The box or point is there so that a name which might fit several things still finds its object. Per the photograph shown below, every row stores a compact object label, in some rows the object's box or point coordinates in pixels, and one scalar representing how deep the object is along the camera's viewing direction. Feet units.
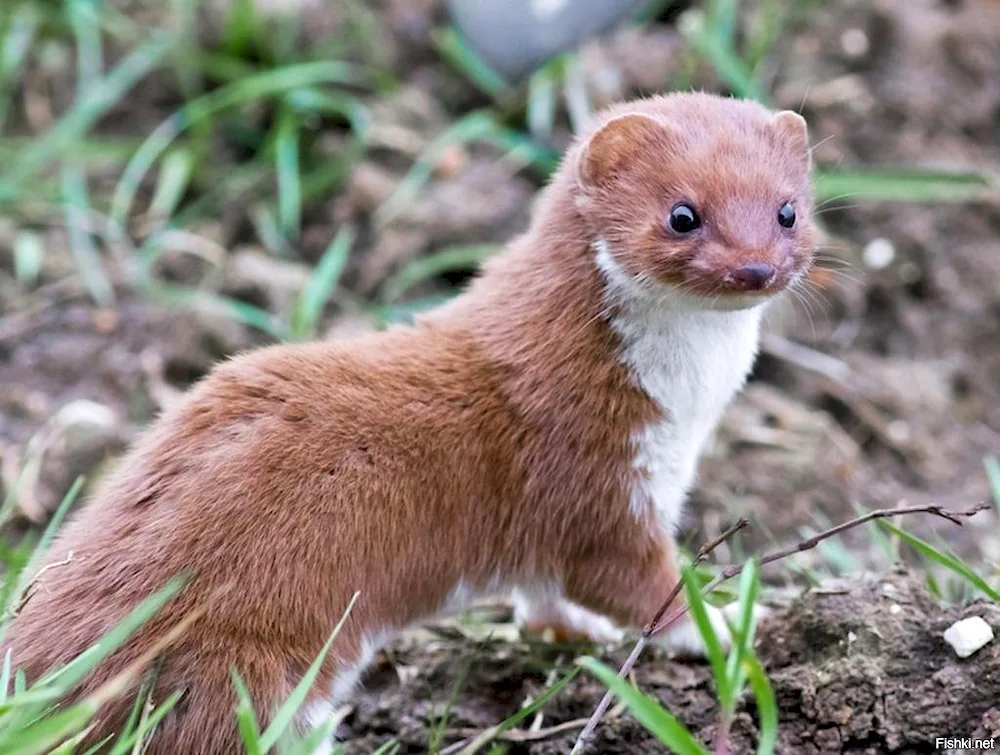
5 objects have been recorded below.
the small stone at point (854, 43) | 24.93
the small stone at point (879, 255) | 22.57
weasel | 11.84
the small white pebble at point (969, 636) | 12.30
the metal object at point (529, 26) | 24.76
